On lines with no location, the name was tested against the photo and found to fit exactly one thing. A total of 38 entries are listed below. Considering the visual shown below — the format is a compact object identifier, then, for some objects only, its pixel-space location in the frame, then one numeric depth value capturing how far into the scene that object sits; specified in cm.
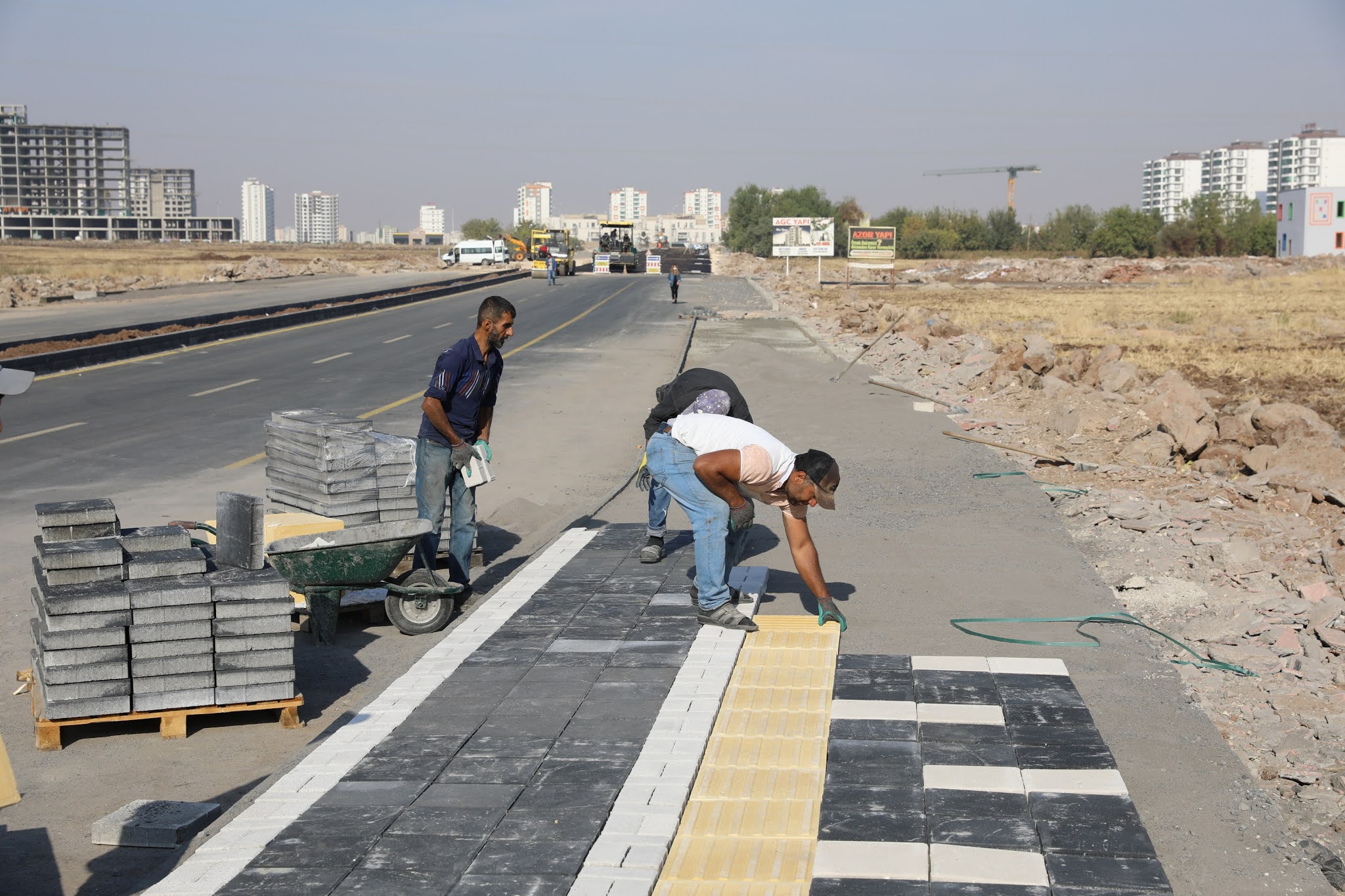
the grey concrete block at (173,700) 599
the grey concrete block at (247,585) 603
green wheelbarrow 729
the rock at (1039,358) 2127
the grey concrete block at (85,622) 581
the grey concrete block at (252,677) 610
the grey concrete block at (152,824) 497
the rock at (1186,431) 1470
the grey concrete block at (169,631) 593
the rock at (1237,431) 1531
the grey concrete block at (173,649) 594
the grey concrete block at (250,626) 604
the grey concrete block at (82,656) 581
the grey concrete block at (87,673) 583
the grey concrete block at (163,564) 600
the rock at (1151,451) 1455
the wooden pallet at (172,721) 588
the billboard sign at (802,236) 6900
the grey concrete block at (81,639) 581
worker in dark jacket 791
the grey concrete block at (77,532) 619
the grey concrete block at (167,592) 591
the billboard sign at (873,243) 6275
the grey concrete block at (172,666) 596
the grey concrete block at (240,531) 657
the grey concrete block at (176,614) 593
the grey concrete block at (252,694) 612
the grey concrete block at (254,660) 609
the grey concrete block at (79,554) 589
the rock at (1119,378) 1923
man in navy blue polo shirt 812
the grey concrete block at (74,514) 616
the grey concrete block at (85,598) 579
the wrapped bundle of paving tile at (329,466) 844
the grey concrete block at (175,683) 598
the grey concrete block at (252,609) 602
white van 9100
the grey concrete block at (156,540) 628
